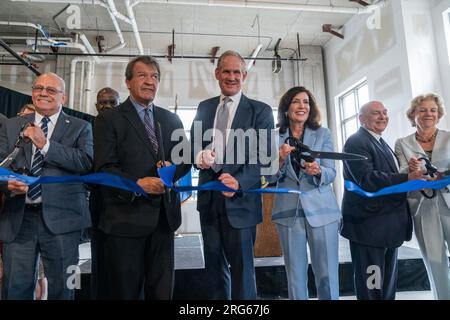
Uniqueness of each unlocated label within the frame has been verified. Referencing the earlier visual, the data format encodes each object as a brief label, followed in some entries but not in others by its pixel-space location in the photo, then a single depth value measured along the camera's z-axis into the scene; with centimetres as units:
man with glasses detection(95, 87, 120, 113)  259
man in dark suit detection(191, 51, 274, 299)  155
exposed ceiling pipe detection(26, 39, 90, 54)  710
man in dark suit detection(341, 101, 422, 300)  186
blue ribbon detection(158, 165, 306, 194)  148
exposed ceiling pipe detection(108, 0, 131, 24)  552
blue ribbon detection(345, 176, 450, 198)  182
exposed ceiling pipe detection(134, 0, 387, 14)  577
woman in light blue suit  170
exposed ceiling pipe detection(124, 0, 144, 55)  574
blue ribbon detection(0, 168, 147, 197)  149
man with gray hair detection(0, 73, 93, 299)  157
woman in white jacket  197
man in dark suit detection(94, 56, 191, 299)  148
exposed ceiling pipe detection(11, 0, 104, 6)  552
